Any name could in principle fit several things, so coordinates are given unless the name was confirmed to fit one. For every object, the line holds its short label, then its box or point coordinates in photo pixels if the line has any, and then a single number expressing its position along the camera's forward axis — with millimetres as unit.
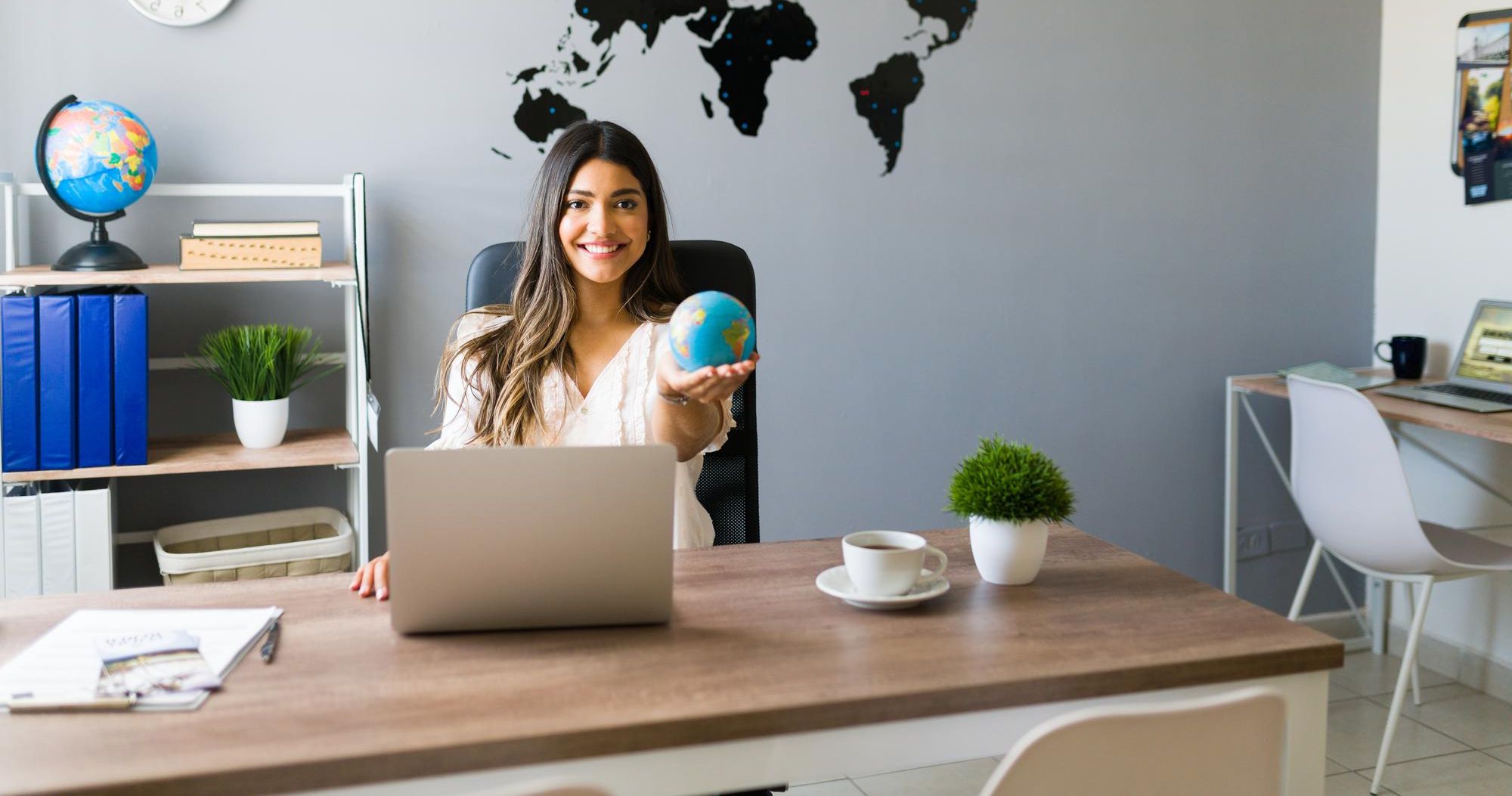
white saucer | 1383
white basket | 2436
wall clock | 2572
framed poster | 3111
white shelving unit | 2393
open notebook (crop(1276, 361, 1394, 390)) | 3199
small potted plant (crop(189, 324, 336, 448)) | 2523
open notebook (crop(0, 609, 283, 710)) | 1145
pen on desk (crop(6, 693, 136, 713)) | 1110
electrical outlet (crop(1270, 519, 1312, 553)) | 3650
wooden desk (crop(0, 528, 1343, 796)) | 1033
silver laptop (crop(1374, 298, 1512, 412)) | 2979
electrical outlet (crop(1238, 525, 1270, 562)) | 3615
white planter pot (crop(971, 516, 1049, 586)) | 1473
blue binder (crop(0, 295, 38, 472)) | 2314
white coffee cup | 1379
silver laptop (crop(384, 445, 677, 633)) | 1229
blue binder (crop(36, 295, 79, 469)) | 2338
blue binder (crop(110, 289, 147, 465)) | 2385
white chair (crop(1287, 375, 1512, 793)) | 2596
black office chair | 2033
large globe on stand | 2352
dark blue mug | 3256
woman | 1948
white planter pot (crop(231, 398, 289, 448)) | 2523
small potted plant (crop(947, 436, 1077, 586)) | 1469
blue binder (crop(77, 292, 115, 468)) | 2367
